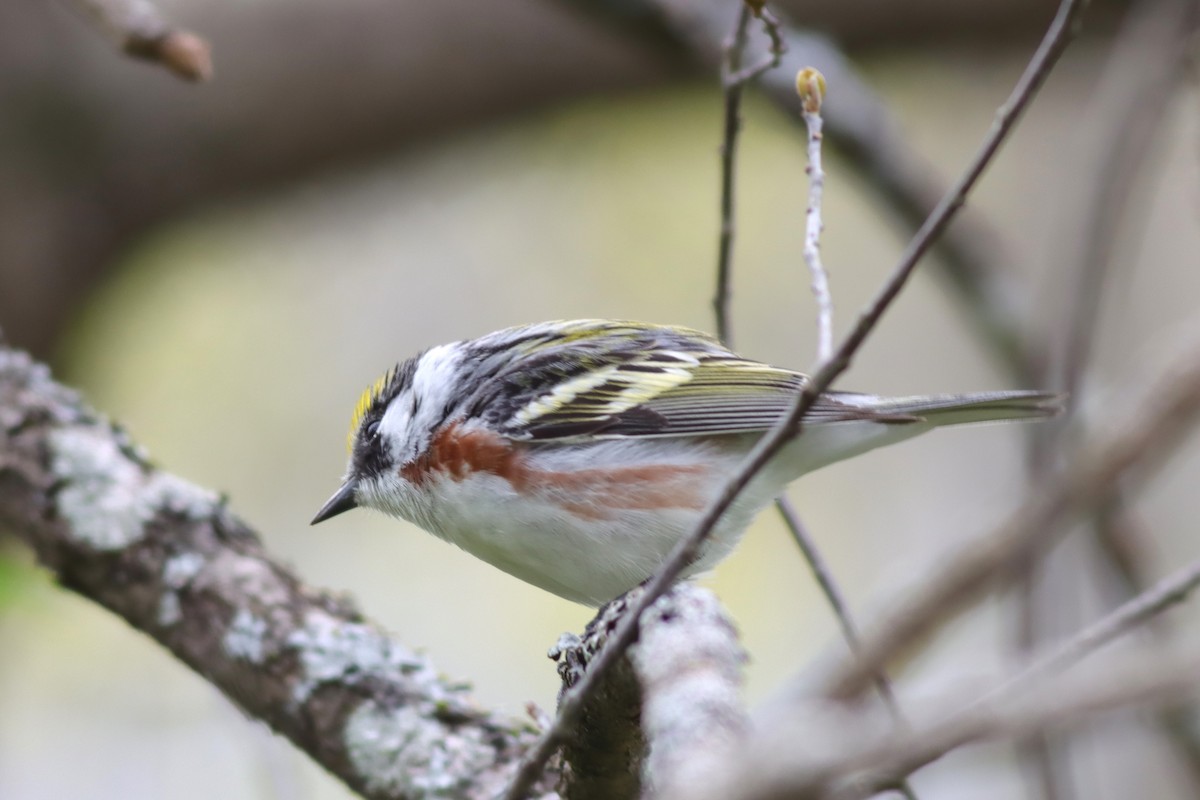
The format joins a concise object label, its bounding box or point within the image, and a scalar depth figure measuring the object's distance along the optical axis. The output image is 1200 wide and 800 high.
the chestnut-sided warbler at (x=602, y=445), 5.58
